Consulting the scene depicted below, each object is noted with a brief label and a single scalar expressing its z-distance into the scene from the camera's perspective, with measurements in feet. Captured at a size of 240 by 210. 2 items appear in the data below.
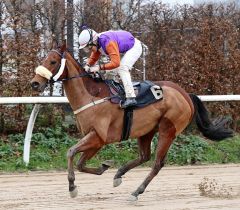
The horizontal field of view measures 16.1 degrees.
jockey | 32.54
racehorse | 31.84
